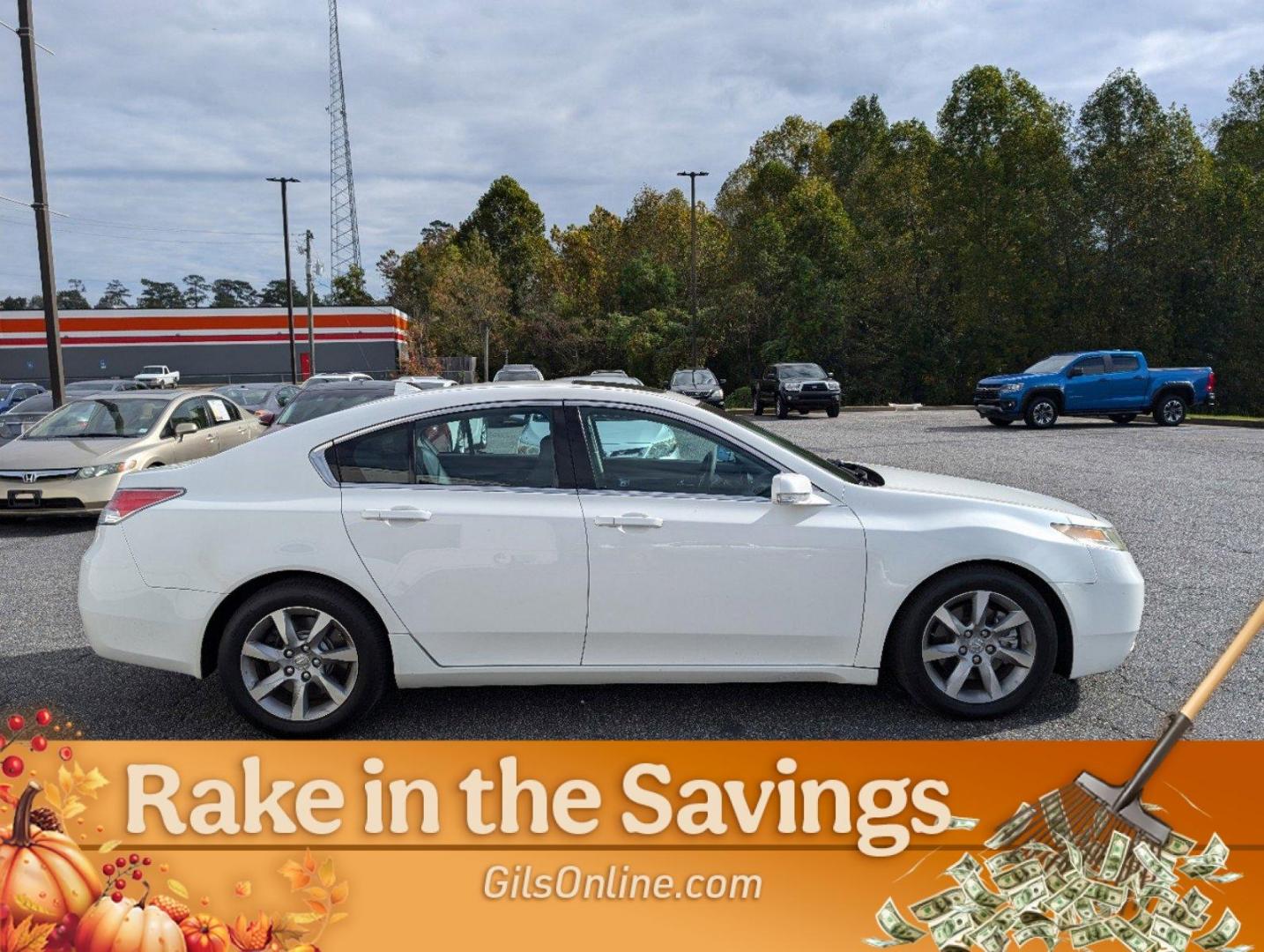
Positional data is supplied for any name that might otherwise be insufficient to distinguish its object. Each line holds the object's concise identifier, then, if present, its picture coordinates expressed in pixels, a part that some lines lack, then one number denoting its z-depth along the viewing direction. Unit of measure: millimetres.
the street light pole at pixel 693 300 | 41625
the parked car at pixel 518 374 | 26859
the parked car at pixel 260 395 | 21531
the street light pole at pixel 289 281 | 38469
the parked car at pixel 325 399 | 10219
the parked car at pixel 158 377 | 42000
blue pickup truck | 22266
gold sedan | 9086
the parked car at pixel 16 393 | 26553
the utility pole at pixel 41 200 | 13609
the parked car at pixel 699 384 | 28344
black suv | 27875
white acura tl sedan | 3773
